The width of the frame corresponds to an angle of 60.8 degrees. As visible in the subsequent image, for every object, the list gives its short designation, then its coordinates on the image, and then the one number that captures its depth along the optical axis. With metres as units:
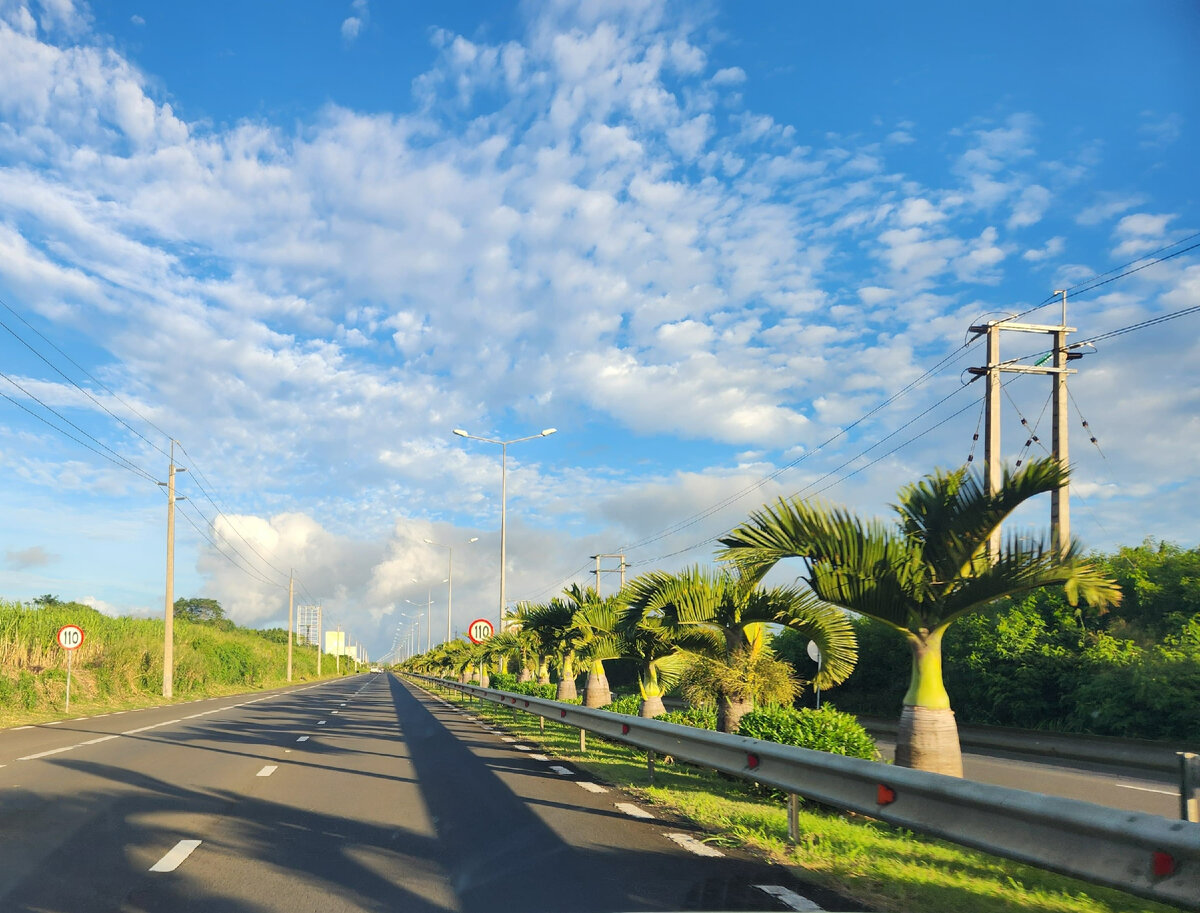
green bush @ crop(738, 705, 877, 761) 10.55
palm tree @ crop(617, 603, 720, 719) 17.02
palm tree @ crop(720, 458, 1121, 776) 9.48
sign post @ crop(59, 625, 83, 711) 32.00
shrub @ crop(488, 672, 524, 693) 41.49
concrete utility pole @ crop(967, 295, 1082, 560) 28.62
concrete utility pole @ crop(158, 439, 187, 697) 48.06
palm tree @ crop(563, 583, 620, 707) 23.83
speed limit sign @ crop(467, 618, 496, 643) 32.25
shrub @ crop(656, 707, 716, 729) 16.30
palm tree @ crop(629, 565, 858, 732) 14.40
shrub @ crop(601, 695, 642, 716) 21.22
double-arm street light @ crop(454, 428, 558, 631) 39.03
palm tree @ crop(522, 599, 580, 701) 26.47
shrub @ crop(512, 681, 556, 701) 30.92
